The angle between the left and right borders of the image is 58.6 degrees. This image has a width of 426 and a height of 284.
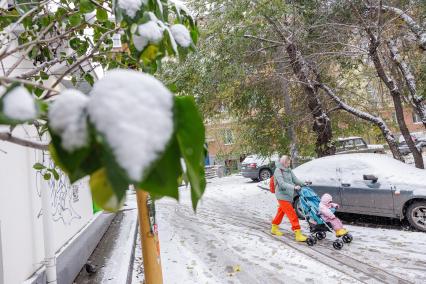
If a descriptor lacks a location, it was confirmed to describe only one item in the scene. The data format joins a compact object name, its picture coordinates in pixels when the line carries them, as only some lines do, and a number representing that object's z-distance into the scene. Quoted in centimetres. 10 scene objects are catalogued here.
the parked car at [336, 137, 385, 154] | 1709
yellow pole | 362
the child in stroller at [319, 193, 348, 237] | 667
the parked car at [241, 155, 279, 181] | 1950
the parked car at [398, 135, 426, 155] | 2324
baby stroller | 691
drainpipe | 469
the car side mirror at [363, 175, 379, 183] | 780
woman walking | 728
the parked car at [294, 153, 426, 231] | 729
